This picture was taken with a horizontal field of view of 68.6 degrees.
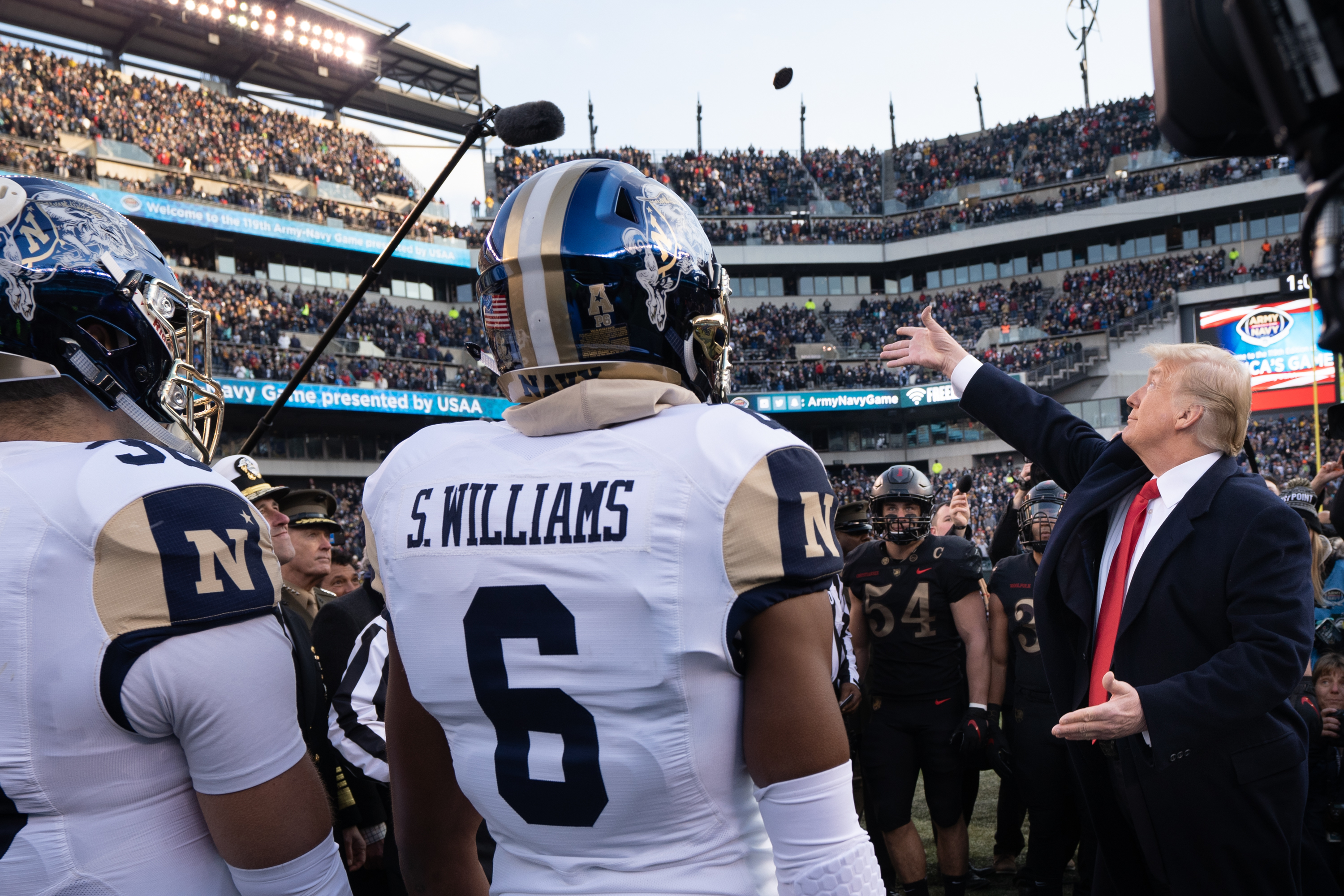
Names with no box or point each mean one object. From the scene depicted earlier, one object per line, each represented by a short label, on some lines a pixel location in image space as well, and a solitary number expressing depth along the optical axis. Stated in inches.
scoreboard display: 1160.2
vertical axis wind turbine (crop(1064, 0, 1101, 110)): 1850.4
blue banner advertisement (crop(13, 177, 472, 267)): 1155.3
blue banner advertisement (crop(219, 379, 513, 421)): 1120.8
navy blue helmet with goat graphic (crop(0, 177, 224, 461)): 66.6
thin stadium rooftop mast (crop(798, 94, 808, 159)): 2459.4
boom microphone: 150.9
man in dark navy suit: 99.3
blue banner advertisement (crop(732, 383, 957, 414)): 1445.6
